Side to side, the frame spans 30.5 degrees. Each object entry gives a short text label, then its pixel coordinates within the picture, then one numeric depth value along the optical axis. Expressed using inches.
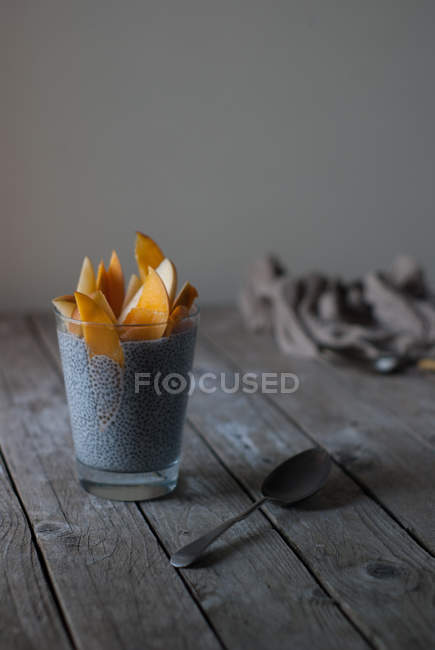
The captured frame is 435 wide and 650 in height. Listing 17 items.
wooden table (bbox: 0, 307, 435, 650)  24.1
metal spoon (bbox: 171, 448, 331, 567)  31.7
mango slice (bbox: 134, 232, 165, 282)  32.0
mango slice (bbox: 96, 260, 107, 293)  31.5
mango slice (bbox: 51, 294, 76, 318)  30.5
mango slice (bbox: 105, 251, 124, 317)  32.4
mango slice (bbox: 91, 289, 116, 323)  30.0
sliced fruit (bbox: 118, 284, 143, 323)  30.5
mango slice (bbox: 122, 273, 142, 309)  32.4
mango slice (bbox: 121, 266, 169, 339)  29.5
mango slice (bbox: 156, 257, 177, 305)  30.5
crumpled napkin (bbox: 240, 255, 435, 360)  52.2
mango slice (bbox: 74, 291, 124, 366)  29.2
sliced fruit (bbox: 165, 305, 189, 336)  30.0
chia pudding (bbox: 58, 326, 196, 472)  29.9
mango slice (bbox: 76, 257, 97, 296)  31.5
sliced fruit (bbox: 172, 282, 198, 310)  30.8
